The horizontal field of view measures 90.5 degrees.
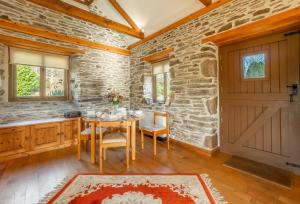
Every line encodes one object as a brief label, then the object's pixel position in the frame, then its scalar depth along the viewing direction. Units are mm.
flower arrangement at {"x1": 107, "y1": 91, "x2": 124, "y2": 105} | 2951
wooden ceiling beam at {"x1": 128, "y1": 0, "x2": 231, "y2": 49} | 2811
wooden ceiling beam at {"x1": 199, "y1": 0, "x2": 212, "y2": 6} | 2821
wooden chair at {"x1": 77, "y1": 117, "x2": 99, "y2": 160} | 2832
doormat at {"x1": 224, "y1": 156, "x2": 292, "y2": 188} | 2091
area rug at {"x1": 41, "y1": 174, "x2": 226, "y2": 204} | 1700
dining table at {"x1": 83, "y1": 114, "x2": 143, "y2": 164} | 2586
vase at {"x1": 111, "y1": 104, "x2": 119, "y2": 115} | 2990
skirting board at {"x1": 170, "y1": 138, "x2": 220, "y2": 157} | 2980
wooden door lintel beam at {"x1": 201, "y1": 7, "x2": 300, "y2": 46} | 2109
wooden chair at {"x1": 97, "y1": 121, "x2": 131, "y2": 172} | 2444
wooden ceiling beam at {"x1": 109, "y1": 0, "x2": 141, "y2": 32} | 4333
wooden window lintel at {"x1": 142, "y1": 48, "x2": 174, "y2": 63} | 3852
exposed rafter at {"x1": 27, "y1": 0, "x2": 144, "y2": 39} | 3511
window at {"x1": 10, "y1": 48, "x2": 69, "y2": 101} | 3461
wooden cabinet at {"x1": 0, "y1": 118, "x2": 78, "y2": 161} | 2832
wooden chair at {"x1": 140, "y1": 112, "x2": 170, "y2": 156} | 3107
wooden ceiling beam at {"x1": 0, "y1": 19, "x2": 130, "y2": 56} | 3130
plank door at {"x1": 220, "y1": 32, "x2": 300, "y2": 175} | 2316
